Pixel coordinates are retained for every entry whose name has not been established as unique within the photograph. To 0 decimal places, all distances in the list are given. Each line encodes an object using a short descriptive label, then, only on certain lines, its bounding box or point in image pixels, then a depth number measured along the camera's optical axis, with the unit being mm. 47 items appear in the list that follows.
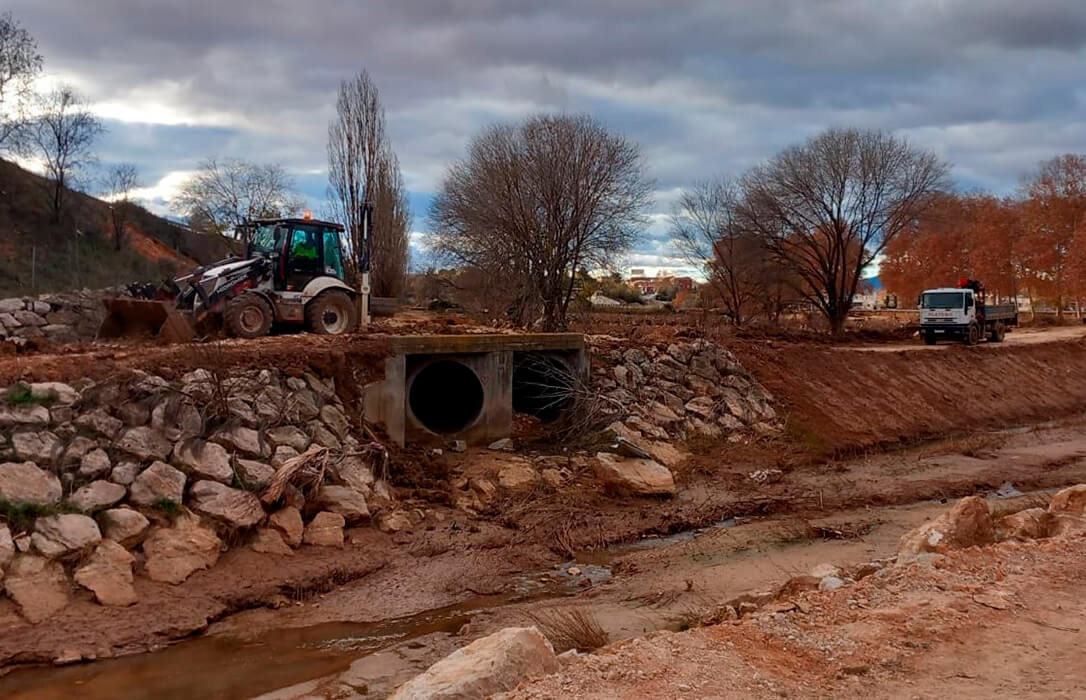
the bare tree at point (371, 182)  29844
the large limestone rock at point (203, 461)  10266
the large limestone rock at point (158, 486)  9645
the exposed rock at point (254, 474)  10500
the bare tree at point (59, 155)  40375
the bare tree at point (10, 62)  34500
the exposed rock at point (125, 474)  9672
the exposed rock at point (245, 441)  10898
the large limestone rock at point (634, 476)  13695
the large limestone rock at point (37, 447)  9320
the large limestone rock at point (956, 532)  9055
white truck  29844
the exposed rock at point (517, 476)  13430
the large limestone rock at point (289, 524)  10359
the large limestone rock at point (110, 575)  8609
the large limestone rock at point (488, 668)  5355
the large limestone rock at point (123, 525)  9156
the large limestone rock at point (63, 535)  8695
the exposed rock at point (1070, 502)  10578
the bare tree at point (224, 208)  44344
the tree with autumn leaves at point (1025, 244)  47375
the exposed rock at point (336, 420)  12555
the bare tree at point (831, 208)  31875
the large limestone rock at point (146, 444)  10031
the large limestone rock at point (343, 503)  11102
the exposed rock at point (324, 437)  12078
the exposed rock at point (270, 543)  10039
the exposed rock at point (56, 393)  9938
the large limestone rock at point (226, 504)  9945
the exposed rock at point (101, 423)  9984
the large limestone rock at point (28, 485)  8938
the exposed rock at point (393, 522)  11398
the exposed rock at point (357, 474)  11711
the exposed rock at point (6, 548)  8430
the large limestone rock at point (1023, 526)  9789
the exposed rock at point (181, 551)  9141
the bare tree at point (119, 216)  43375
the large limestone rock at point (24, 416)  9547
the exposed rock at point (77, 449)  9531
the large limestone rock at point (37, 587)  8227
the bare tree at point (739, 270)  34325
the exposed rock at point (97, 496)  9219
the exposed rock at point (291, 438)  11492
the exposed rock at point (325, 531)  10617
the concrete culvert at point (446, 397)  16141
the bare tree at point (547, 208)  26203
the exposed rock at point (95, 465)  9531
